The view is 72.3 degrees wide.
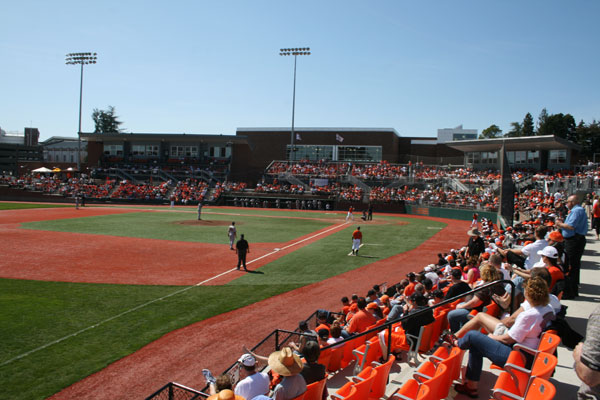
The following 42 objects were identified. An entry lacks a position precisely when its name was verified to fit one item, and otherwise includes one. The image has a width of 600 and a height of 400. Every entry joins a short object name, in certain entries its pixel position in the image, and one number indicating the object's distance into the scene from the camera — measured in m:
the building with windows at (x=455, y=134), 71.61
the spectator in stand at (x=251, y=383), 4.89
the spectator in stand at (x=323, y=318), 8.33
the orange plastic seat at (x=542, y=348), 4.41
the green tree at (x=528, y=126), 92.13
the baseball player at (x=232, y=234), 21.70
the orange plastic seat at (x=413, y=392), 4.30
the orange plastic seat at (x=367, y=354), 6.14
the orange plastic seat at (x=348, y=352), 7.11
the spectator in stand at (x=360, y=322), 8.07
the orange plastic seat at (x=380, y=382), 4.96
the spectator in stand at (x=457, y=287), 7.21
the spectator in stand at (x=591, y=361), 3.04
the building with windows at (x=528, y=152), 45.56
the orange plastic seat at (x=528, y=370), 4.06
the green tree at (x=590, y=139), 68.38
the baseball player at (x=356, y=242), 20.47
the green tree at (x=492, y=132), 103.31
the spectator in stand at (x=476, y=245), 12.79
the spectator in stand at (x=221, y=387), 3.69
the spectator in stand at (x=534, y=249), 8.60
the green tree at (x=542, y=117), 98.47
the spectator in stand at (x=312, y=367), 5.08
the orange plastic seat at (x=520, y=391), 3.77
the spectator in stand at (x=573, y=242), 8.71
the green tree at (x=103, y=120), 114.54
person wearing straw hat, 4.64
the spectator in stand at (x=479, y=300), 6.00
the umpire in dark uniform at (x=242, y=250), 17.44
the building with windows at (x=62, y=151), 97.00
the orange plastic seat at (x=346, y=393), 4.48
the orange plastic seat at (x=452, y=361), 4.70
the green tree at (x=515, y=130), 98.06
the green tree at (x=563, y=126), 78.75
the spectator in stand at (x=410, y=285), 9.80
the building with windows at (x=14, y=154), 96.34
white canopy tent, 63.13
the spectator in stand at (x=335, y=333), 7.21
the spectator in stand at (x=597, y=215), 16.73
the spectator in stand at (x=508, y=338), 4.69
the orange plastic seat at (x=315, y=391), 4.87
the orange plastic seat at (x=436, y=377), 4.42
